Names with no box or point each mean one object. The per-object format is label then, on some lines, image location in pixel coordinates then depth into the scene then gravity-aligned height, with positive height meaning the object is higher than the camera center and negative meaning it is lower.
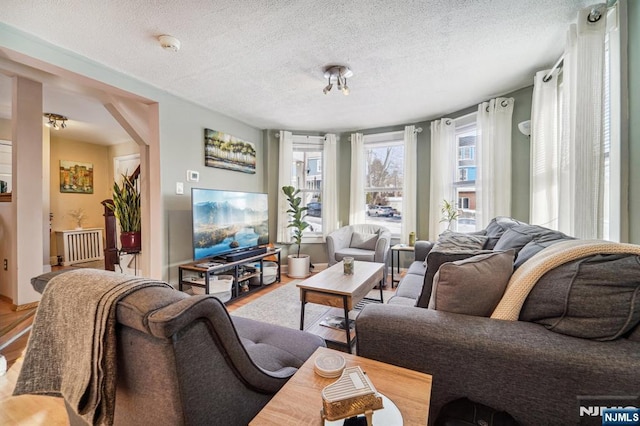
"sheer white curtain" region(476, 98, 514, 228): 3.00 +0.60
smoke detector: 1.95 +1.28
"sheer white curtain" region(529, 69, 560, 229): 2.26 +0.54
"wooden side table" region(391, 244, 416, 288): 3.64 -0.73
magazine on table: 2.31 -1.00
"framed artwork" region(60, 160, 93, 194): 4.84 +0.67
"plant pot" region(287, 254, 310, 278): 4.16 -0.88
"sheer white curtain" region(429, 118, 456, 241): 3.77 +0.61
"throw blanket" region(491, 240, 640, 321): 1.00 -0.23
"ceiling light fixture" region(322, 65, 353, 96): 2.44 +1.30
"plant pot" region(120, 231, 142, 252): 3.01 -0.33
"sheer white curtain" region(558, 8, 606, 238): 1.63 +0.54
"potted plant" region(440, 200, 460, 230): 3.70 -0.03
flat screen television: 2.95 -0.12
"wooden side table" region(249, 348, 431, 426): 0.69 -0.54
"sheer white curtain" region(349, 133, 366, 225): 4.49 +0.52
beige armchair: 3.65 -0.50
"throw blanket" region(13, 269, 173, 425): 0.70 -0.37
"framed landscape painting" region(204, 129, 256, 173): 3.48 +0.86
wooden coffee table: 1.98 -0.63
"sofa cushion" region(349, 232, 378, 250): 4.09 -0.47
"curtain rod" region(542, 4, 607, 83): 1.63 +1.22
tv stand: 2.89 -0.71
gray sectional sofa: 0.81 -0.47
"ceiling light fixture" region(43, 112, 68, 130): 3.71 +1.35
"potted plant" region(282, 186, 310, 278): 4.16 -0.43
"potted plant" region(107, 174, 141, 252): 3.03 -0.03
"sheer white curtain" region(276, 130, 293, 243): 4.48 +0.57
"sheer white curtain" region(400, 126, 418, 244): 4.12 +0.49
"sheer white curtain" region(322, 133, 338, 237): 4.59 +0.50
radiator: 4.79 -0.62
